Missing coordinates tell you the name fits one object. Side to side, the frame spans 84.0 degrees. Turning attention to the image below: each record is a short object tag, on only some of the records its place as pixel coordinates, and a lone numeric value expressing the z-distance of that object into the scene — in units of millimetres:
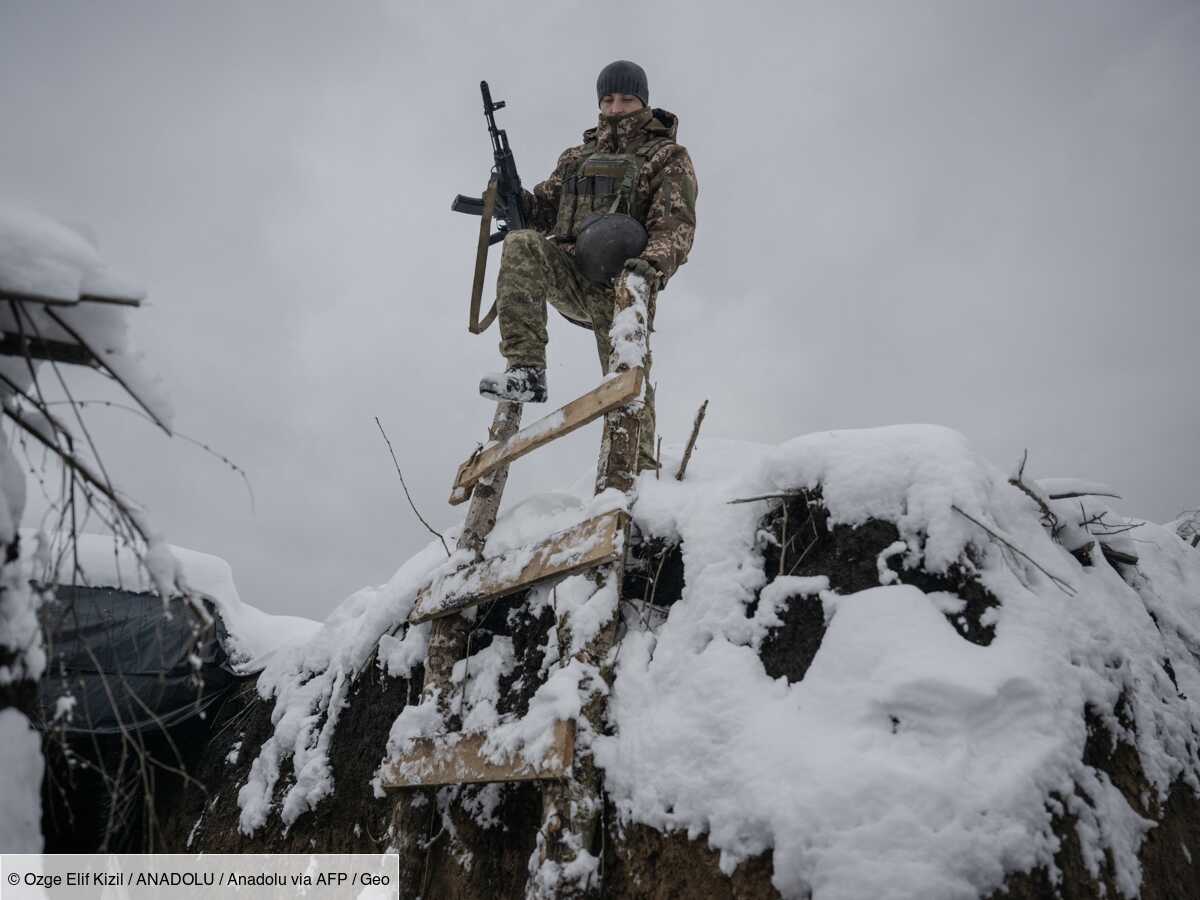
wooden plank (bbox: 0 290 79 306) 1155
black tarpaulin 3801
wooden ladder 2047
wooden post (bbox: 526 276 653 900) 1983
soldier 3311
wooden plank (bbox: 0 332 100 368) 1241
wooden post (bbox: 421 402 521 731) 2744
